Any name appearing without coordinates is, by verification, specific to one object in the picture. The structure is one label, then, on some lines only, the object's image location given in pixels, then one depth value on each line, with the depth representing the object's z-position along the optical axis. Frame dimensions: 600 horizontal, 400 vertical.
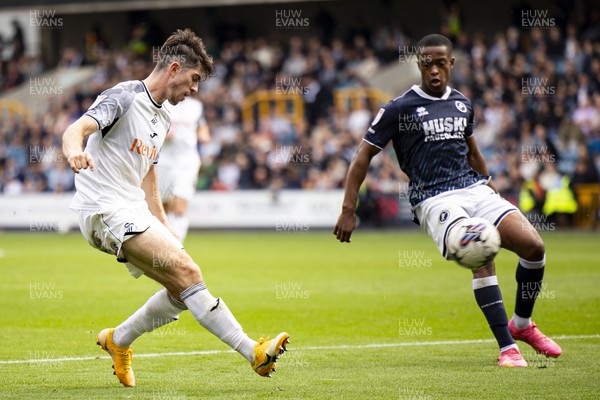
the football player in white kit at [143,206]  13.34
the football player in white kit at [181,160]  28.92
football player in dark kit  15.45
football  14.39
